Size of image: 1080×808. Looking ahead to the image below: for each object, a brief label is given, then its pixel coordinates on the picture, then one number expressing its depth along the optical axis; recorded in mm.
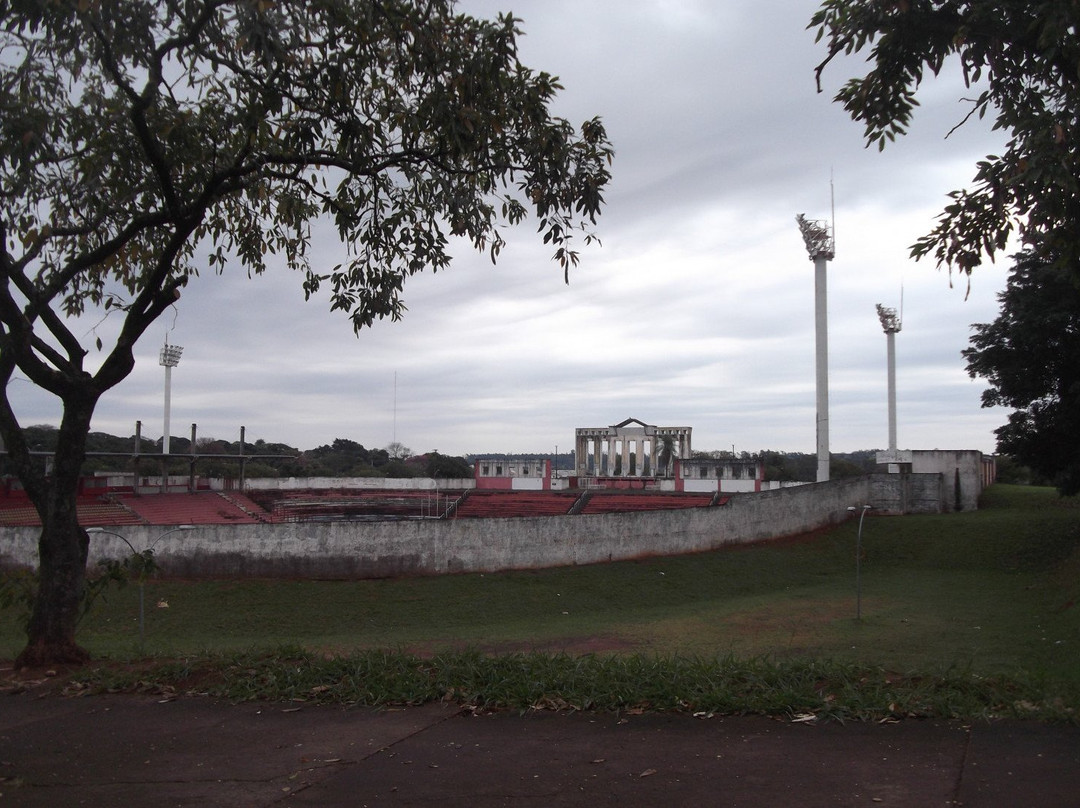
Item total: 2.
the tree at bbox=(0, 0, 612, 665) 6551
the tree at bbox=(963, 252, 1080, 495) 20656
